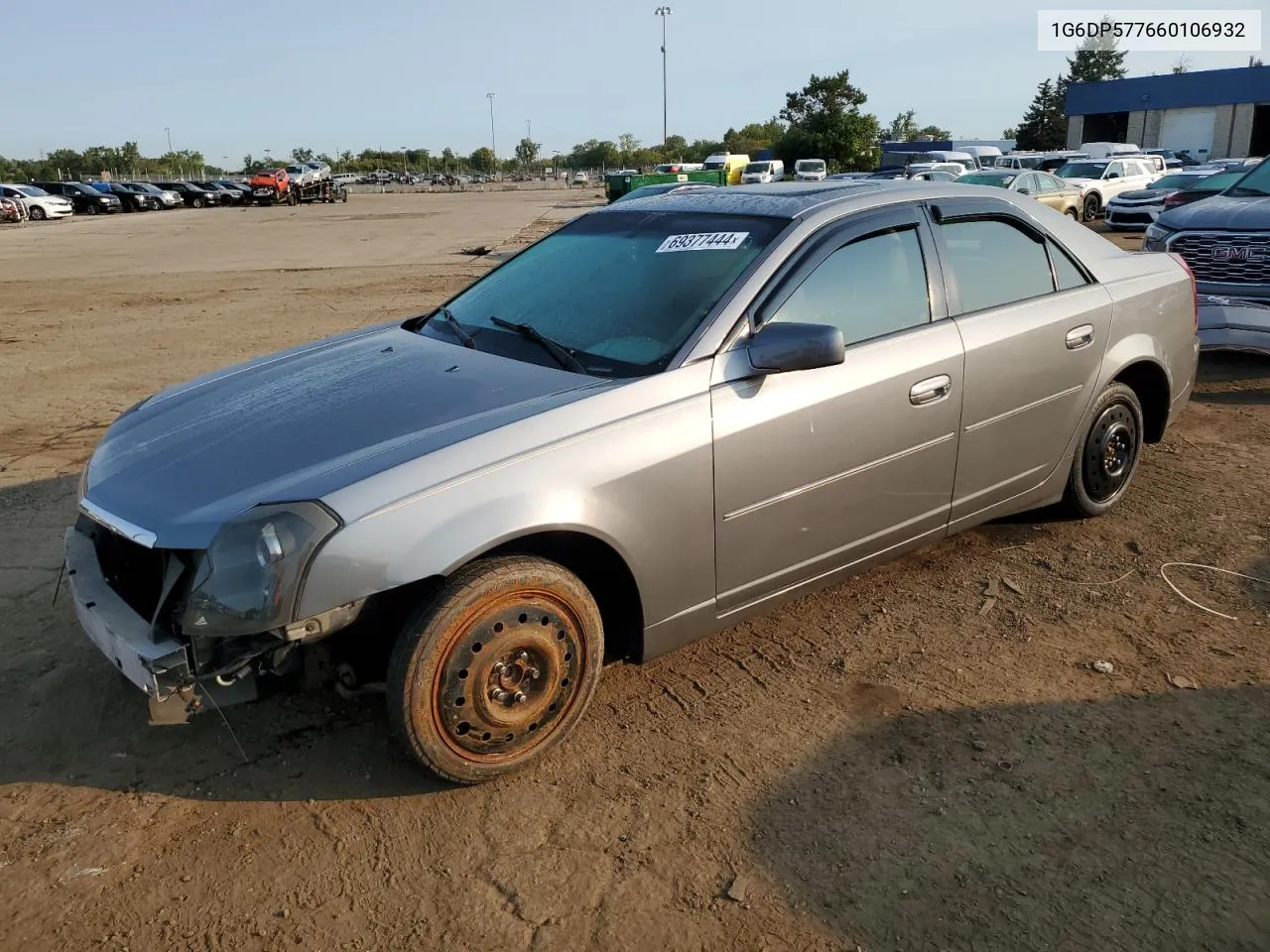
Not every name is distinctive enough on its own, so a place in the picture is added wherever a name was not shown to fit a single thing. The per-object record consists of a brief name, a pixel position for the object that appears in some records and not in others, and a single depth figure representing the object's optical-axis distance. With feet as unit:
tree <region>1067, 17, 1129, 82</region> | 323.37
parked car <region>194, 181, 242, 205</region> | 174.86
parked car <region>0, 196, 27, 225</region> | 125.08
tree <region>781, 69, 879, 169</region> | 196.34
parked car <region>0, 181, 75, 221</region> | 129.59
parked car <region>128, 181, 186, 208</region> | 158.40
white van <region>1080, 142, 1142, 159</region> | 137.92
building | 178.91
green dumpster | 87.02
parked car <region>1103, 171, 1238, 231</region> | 68.33
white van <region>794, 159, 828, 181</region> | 135.11
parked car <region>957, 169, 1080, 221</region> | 61.98
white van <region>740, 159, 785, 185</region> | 127.13
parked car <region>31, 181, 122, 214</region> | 149.38
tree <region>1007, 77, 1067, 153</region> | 280.72
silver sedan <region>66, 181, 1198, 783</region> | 8.24
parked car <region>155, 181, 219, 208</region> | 173.06
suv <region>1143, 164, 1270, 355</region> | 23.38
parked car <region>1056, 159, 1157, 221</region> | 79.30
